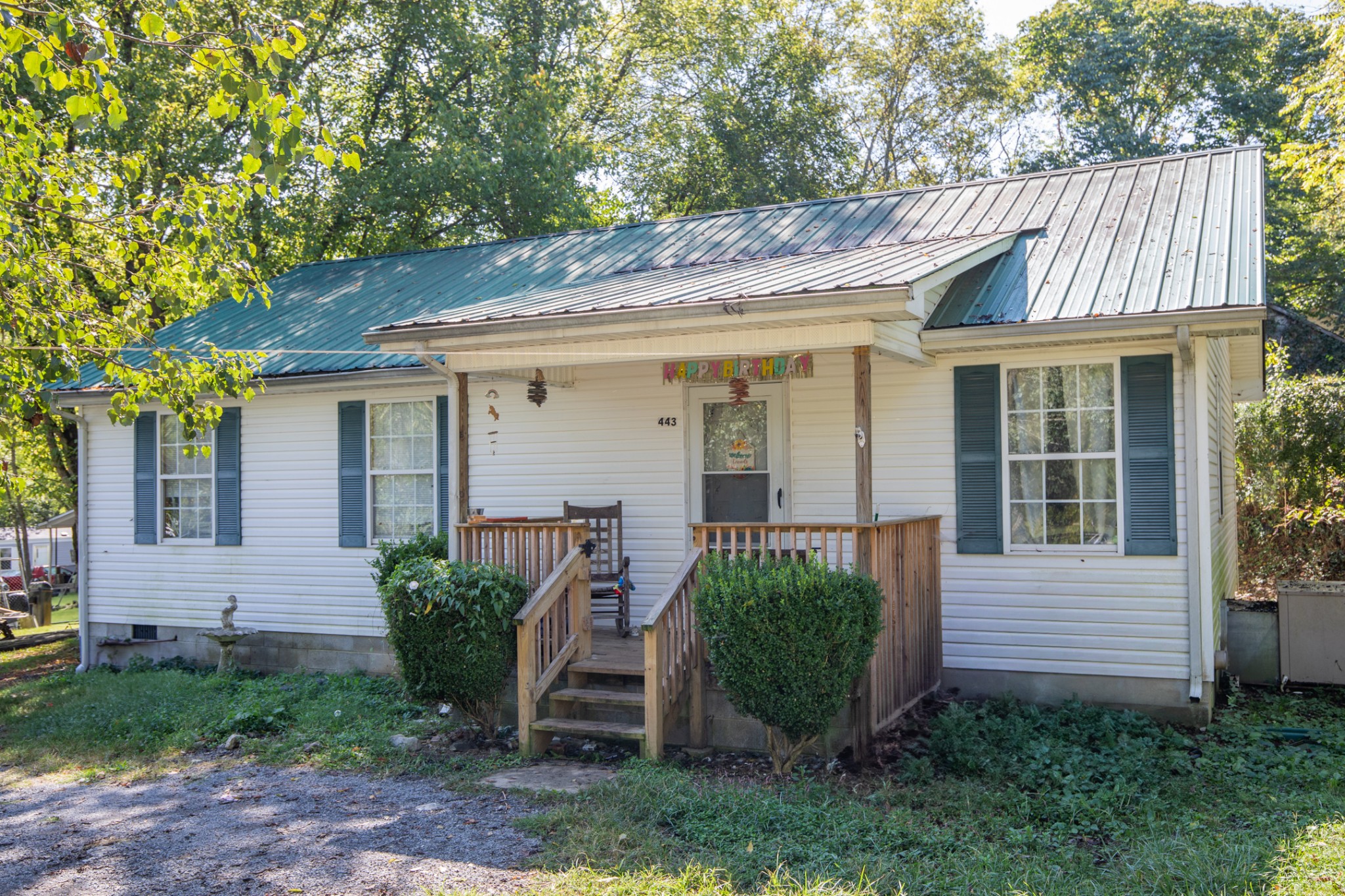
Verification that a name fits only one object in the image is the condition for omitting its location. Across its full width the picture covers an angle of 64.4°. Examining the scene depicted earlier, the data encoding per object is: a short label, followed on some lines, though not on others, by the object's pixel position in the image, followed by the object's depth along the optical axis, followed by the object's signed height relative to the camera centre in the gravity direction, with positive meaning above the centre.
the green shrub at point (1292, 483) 13.15 -0.23
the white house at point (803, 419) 7.46 +0.48
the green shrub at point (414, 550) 8.99 -0.61
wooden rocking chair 9.23 -0.69
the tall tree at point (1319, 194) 13.62 +4.06
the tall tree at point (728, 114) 24.53 +8.53
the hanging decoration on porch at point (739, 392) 9.19 +0.71
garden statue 10.75 -1.35
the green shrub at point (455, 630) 7.34 -1.06
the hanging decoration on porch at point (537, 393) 9.78 +0.77
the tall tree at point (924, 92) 26.22 +9.37
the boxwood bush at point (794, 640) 6.21 -0.98
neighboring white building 30.58 -2.08
